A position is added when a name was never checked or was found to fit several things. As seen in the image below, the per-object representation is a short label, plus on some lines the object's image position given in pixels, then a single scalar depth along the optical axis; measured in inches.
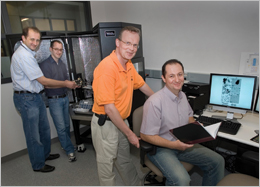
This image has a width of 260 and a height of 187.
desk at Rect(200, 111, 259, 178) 47.6
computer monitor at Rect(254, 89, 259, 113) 61.2
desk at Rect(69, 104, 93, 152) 95.4
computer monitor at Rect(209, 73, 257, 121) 61.5
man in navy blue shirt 84.7
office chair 52.4
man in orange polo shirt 50.8
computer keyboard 57.4
